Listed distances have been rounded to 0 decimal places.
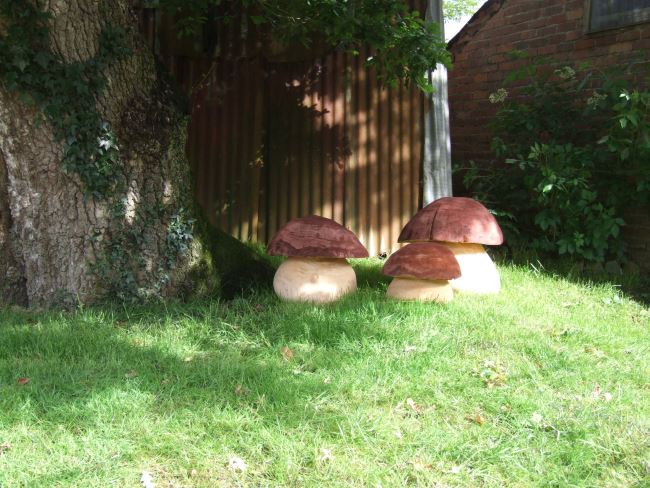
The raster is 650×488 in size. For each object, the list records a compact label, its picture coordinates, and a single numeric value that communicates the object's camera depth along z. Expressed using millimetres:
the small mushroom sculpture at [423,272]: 5211
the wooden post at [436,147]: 7785
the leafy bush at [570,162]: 6809
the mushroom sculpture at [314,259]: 5426
